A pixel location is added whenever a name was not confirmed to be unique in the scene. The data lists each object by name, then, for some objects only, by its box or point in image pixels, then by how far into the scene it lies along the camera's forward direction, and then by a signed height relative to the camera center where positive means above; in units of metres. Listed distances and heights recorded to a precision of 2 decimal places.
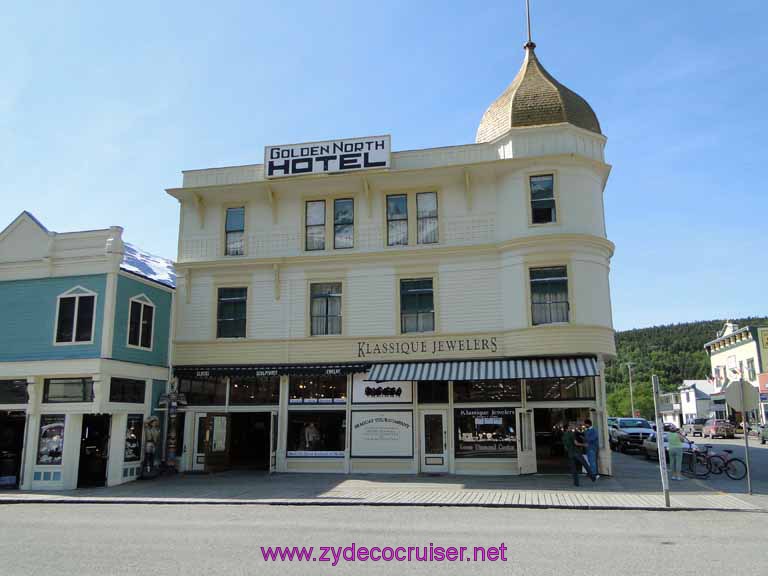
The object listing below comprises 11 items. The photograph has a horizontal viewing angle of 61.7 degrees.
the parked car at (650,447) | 25.86 -1.46
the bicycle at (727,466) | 19.45 -1.65
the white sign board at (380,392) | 20.77 +0.64
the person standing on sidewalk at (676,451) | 18.70 -1.16
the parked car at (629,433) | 30.30 -1.06
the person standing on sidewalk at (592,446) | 18.23 -0.98
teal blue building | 18.75 +1.49
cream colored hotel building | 19.91 +3.72
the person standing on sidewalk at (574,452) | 17.27 -1.09
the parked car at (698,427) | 52.63 -1.33
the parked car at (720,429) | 45.16 -1.27
